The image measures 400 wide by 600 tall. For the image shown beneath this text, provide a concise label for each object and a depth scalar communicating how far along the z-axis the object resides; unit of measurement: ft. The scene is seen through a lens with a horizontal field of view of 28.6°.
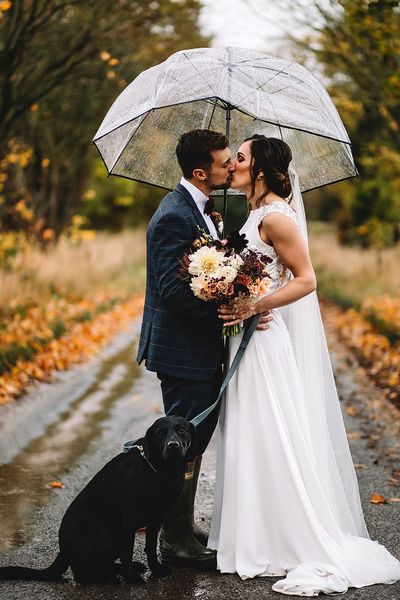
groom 14.25
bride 13.85
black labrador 12.96
